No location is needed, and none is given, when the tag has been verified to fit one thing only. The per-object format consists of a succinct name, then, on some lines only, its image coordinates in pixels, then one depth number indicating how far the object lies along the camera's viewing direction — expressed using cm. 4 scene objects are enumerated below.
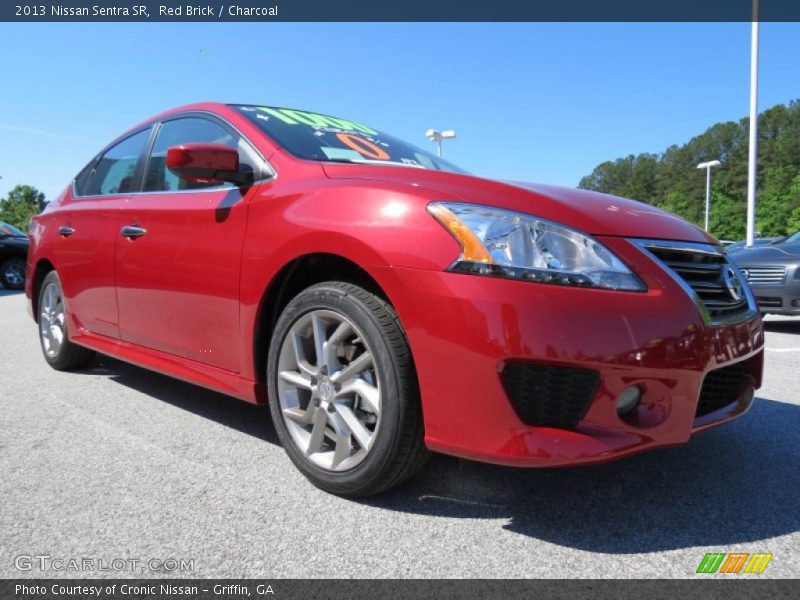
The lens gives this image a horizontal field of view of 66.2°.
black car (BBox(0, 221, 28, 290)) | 1320
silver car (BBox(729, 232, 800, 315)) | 622
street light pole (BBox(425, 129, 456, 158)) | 2122
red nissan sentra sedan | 175
